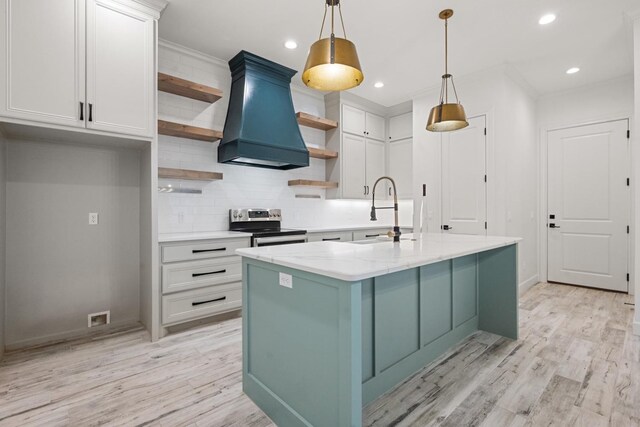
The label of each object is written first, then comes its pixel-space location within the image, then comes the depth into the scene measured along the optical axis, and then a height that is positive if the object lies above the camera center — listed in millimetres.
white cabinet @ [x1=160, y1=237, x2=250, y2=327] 2896 -633
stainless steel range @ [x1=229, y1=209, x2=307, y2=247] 3465 -176
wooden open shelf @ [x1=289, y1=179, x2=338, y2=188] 4438 +417
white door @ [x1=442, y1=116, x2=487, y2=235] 4129 +437
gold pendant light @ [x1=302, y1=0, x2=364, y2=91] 1756 +871
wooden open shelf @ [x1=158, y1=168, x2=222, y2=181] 3254 +405
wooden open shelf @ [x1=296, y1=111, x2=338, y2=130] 4410 +1304
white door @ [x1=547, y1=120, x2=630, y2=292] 4273 +102
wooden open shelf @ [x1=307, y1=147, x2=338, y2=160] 4574 +860
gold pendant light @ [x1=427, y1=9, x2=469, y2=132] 2623 +795
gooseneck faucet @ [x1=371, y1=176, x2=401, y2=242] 2443 -139
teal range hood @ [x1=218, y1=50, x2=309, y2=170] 3578 +1110
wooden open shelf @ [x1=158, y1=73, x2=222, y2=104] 3172 +1297
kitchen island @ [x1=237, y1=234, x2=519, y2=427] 1397 -605
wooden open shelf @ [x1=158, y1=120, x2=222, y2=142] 3207 +853
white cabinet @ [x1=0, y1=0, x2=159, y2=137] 2209 +1128
